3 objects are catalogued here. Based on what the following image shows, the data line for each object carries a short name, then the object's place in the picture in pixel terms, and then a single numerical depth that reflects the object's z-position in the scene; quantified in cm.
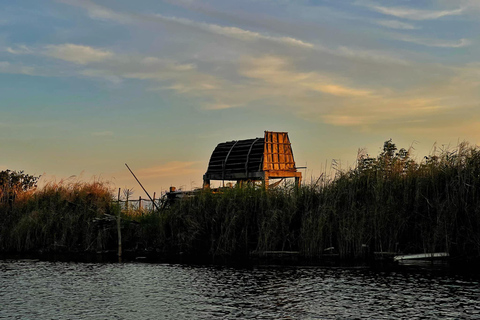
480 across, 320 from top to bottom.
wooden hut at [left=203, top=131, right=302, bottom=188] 3991
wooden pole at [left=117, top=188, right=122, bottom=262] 2864
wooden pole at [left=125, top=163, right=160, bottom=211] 3588
